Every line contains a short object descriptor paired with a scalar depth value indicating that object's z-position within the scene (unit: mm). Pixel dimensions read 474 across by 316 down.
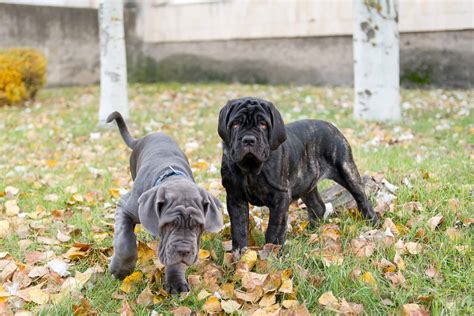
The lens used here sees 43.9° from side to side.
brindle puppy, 4242
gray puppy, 3637
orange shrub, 13406
